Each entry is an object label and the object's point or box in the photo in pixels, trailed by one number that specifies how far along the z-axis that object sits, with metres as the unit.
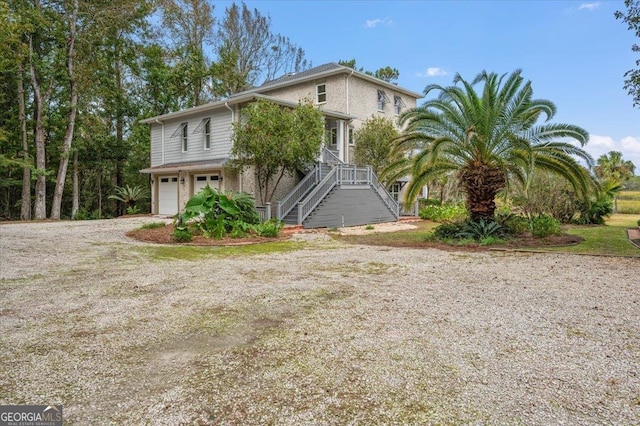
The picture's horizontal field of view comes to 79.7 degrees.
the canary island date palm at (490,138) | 10.77
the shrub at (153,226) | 14.29
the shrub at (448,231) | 11.76
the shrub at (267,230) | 12.56
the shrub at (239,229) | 12.33
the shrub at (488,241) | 10.77
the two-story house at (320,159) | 16.91
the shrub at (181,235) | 11.27
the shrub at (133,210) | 22.97
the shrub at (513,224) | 12.04
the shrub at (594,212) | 18.66
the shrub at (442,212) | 20.66
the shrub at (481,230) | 11.39
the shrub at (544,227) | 11.52
